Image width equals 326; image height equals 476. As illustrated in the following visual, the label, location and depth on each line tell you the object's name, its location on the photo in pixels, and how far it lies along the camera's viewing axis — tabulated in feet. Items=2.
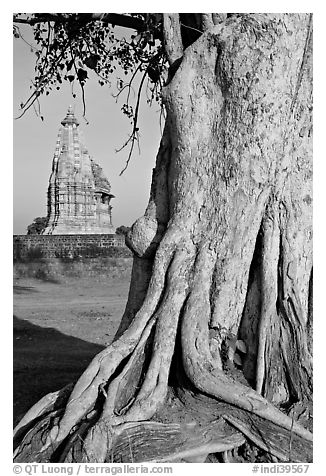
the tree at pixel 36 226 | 123.95
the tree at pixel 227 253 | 12.73
